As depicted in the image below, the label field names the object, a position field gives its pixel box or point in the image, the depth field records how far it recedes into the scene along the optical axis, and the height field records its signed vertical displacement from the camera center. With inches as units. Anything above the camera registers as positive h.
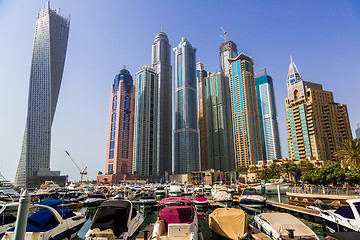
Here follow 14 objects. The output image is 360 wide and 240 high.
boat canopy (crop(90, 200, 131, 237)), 561.9 -137.8
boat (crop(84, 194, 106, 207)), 1481.3 -226.1
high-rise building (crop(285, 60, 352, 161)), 4909.0 +905.9
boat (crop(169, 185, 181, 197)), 2429.6 -287.8
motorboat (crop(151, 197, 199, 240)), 516.2 -148.7
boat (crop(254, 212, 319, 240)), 516.4 -162.4
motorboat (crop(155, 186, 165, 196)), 2605.6 -301.4
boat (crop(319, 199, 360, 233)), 605.6 -165.5
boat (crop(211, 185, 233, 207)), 1545.3 -239.7
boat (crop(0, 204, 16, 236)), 740.4 -185.8
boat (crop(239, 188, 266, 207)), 1265.6 -207.6
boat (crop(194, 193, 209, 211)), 1385.3 -242.4
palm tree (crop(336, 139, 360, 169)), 1959.9 +90.6
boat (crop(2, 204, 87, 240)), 538.6 -157.6
